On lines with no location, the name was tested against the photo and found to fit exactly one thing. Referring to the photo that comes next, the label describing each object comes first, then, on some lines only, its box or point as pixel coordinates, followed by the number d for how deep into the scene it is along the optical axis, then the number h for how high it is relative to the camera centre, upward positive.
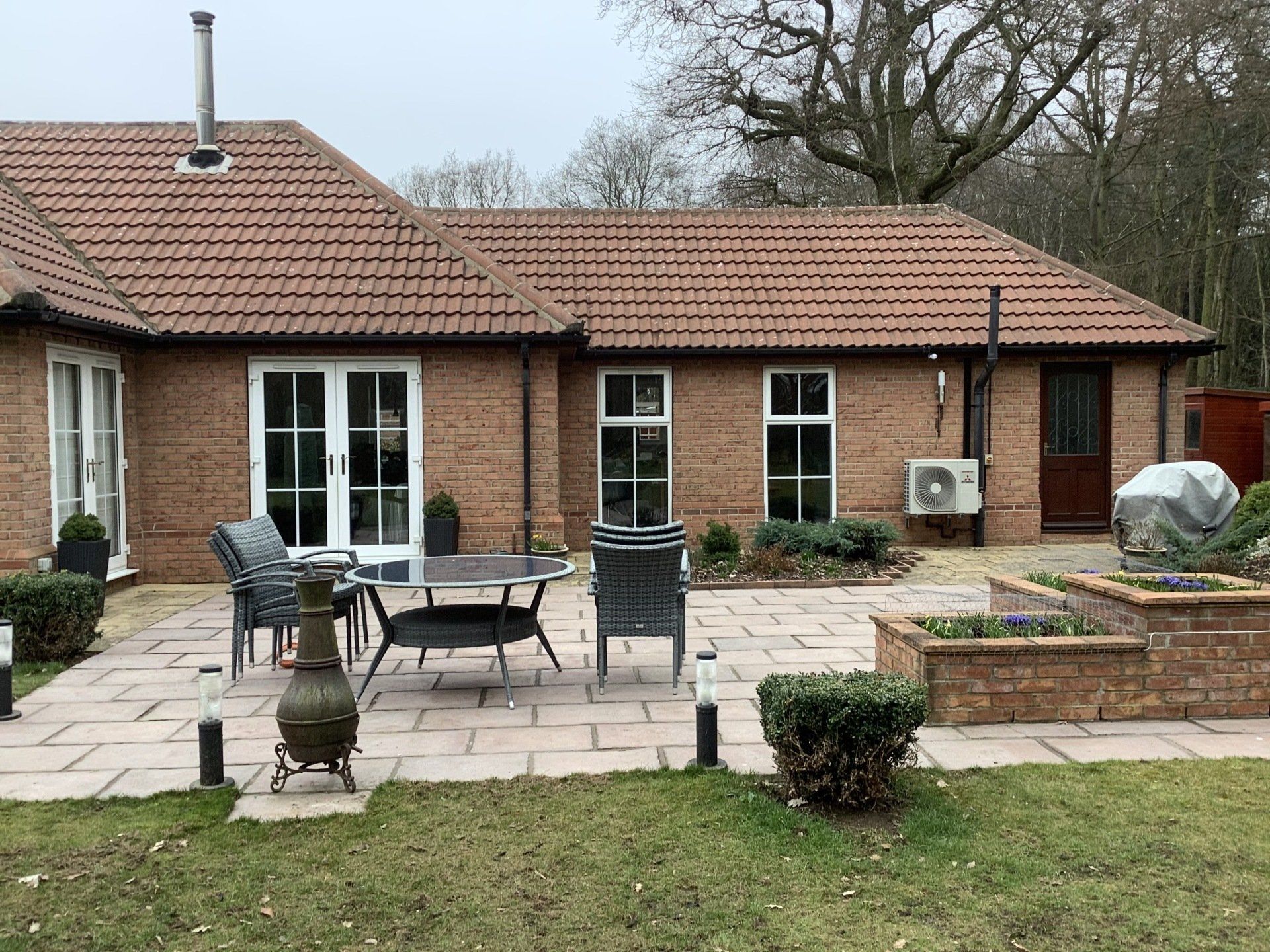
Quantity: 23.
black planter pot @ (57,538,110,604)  9.04 -0.94
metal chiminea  4.42 -1.12
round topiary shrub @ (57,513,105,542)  9.10 -0.70
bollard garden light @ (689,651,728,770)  4.68 -1.25
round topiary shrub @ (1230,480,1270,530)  9.91 -0.66
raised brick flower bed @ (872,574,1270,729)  5.40 -1.23
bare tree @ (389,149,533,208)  34.16 +9.14
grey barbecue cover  11.04 -0.65
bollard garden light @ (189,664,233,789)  4.51 -1.25
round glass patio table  5.97 -1.04
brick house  10.62 +1.01
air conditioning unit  12.57 -0.55
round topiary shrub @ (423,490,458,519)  10.87 -0.65
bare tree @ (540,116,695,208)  30.84 +8.47
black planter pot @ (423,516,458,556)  10.86 -0.95
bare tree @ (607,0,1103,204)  21.50 +7.91
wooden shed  16.16 +0.14
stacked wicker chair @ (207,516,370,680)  6.67 -0.91
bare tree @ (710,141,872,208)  23.98 +6.37
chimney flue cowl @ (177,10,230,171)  12.38 +4.24
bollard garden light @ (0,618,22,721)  5.67 -1.24
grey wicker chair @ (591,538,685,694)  6.10 -0.91
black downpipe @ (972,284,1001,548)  12.42 +0.73
